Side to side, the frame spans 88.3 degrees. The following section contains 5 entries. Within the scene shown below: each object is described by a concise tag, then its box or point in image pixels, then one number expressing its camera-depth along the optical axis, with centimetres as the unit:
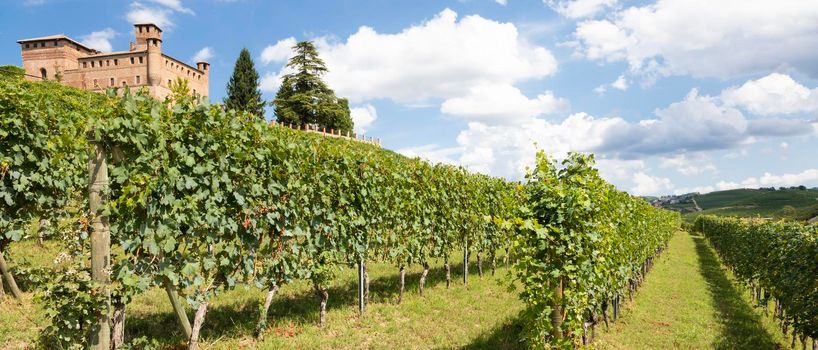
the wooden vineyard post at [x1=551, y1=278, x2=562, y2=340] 555
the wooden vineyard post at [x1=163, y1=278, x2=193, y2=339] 543
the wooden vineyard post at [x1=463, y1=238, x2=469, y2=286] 1245
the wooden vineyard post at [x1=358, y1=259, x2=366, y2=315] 866
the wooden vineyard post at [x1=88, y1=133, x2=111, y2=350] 457
